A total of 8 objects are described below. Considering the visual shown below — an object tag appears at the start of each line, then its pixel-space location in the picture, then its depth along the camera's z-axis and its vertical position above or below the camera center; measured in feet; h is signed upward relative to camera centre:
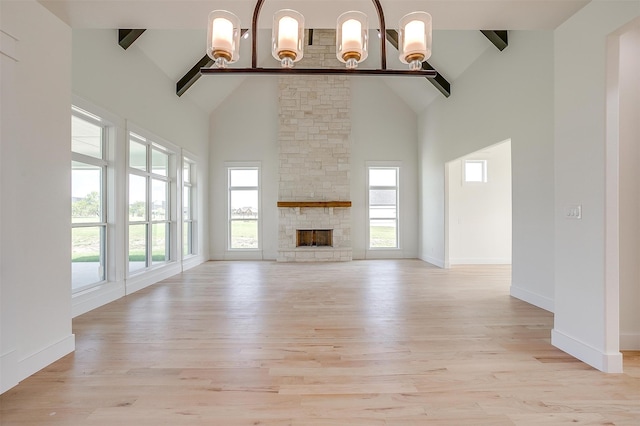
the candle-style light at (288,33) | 5.26 +2.86
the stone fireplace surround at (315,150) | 25.61 +4.86
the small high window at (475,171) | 23.36 +2.91
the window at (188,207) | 22.58 +0.40
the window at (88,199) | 12.33 +0.53
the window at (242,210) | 26.35 +0.21
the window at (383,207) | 26.73 +0.43
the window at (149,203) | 15.92 +0.51
